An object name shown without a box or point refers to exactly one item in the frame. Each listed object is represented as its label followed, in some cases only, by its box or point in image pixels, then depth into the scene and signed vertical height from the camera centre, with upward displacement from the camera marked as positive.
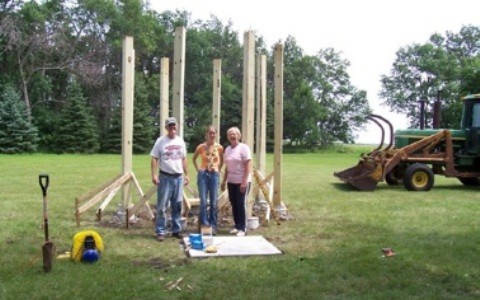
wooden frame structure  8.27 +0.35
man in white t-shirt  7.45 -0.44
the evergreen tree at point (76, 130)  37.38 +0.47
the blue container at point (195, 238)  6.68 -1.23
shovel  5.57 -1.20
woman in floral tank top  7.76 -0.51
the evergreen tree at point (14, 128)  34.12 +0.49
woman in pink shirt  7.70 -0.50
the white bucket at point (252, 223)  8.24 -1.26
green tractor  13.70 -0.47
